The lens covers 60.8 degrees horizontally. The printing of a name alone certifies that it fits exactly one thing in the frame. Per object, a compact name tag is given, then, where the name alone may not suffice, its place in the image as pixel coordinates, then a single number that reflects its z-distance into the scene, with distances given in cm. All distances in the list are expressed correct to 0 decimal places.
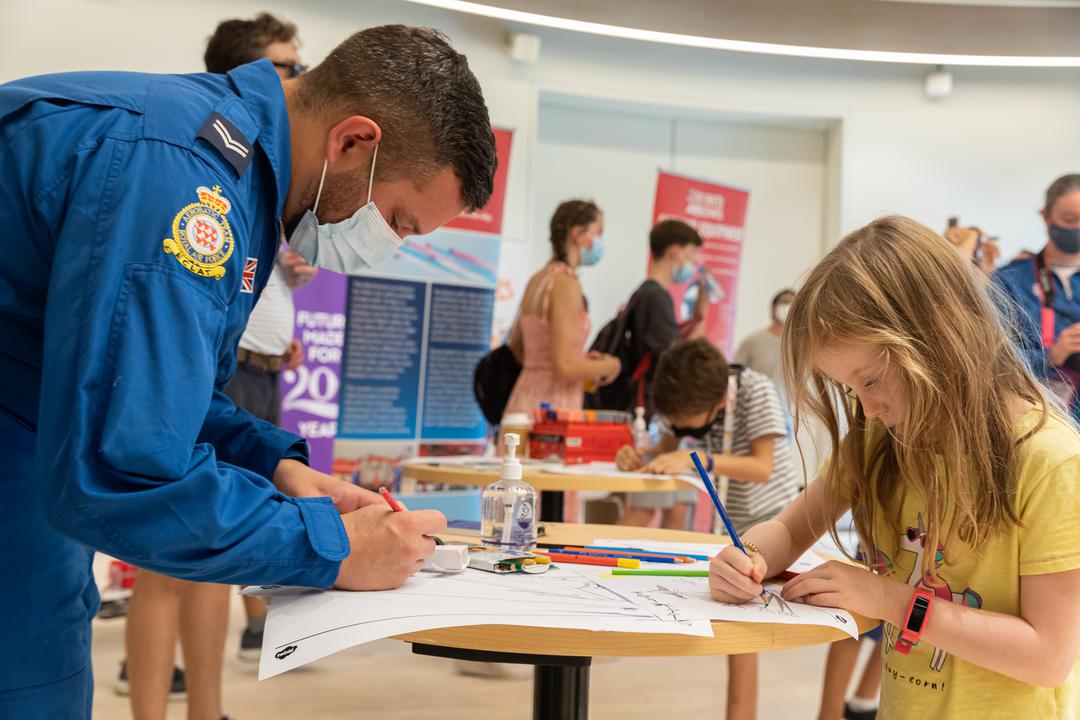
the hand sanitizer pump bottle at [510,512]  142
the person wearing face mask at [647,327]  384
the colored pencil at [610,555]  135
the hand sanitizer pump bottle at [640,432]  327
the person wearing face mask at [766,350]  564
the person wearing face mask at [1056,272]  352
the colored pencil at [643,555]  137
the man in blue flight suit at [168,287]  80
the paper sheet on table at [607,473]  244
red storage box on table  290
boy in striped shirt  266
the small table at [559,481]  238
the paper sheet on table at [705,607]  101
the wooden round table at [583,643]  90
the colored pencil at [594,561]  129
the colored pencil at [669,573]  125
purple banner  439
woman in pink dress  342
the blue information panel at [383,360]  459
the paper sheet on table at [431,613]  85
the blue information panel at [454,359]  487
